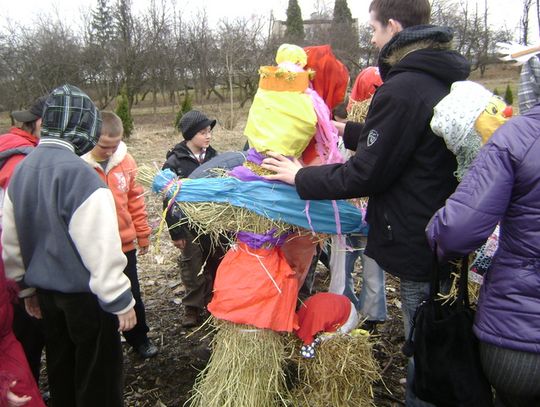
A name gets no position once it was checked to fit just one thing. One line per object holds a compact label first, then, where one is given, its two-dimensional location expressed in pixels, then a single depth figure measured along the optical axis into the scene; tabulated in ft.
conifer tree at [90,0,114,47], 87.56
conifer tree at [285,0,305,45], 118.73
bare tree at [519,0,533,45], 95.61
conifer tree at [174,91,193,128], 57.67
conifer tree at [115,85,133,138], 50.19
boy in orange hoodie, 10.61
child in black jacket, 12.96
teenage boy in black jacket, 6.13
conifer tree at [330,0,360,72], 82.82
